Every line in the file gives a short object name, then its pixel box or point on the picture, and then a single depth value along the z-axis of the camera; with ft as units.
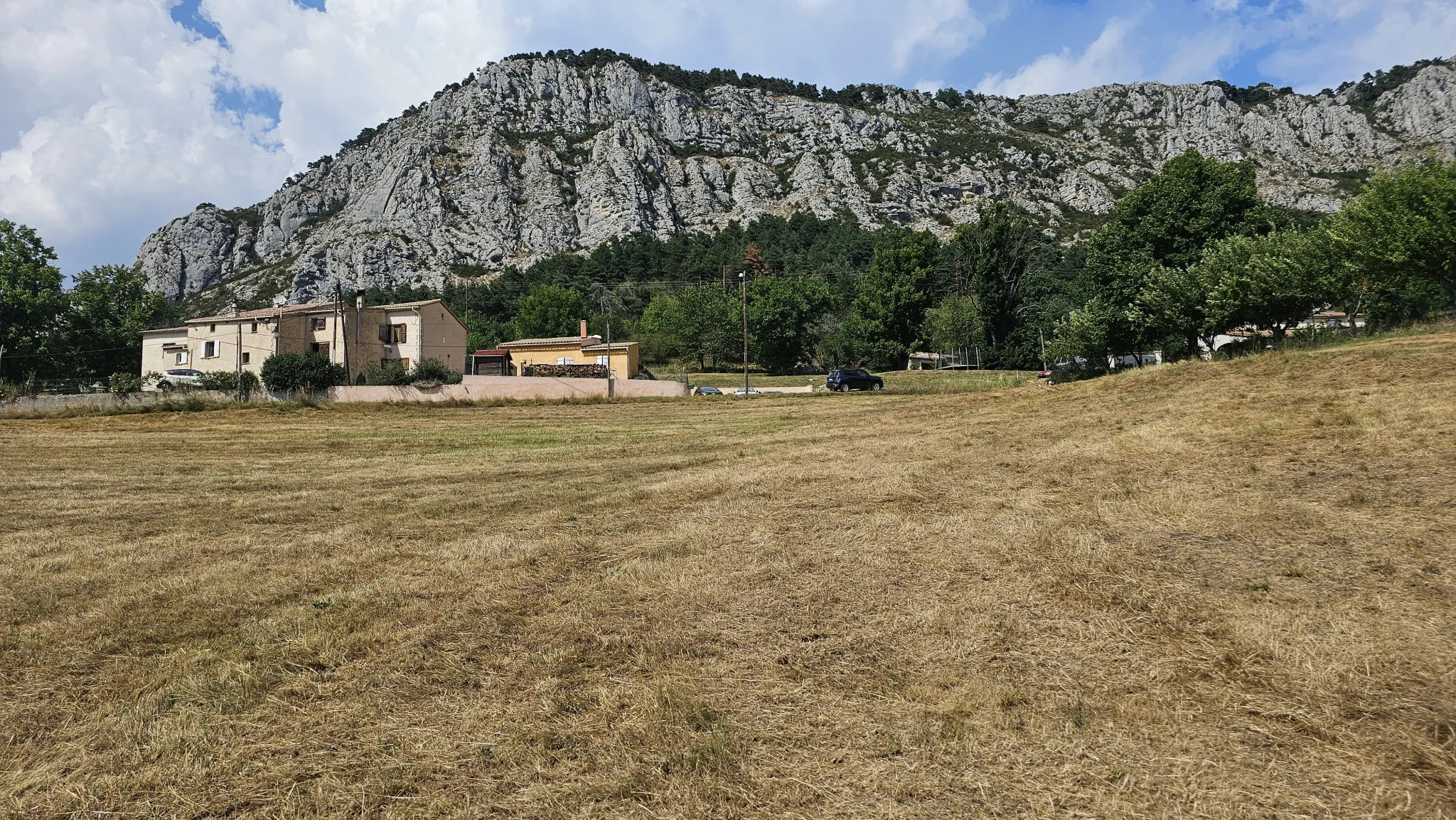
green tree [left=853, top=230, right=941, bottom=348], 247.91
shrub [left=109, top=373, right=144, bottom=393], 131.42
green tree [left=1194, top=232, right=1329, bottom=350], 93.86
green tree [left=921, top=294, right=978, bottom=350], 241.14
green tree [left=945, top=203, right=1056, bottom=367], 223.92
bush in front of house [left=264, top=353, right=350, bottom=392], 137.08
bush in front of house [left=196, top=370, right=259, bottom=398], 135.74
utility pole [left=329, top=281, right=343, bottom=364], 171.01
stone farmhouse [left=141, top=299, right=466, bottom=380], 176.55
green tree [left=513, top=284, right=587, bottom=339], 301.63
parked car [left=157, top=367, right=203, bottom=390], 137.39
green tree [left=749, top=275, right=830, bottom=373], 254.68
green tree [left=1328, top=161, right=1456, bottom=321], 77.66
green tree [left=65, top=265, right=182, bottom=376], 193.47
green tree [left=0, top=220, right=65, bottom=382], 178.40
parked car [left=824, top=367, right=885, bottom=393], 153.07
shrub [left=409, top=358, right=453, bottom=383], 144.36
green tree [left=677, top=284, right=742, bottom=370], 259.80
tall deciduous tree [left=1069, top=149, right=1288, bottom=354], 117.80
